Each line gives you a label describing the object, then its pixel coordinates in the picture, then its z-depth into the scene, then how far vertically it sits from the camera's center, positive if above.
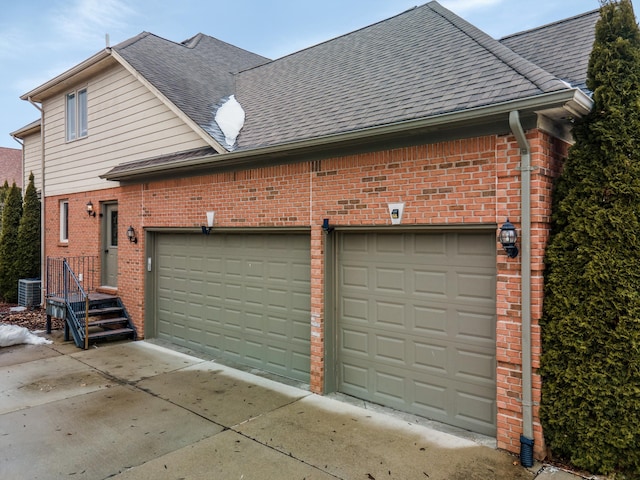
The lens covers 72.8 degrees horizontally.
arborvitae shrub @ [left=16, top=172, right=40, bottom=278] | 12.94 -0.09
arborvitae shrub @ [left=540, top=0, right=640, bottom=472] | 3.71 -0.40
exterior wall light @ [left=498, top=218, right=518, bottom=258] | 4.04 -0.02
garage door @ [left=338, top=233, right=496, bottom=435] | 4.61 -1.02
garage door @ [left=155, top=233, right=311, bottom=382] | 6.37 -1.02
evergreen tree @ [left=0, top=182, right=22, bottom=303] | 12.85 -0.28
